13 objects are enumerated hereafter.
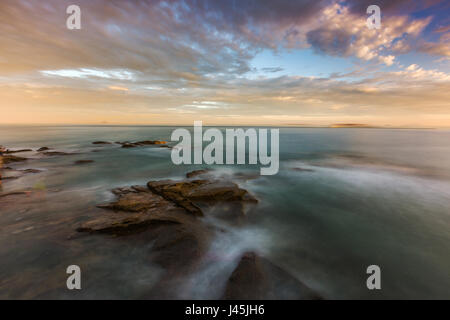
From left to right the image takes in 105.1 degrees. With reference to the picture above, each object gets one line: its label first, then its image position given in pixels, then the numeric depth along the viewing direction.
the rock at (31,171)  15.87
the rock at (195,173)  15.58
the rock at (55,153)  25.27
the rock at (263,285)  4.60
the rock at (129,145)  35.56
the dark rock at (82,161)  20.26
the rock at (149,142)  40.10
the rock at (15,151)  26.08
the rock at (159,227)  5.90
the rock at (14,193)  10.42
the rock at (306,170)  18.94
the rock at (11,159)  19.27
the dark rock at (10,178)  13.61
